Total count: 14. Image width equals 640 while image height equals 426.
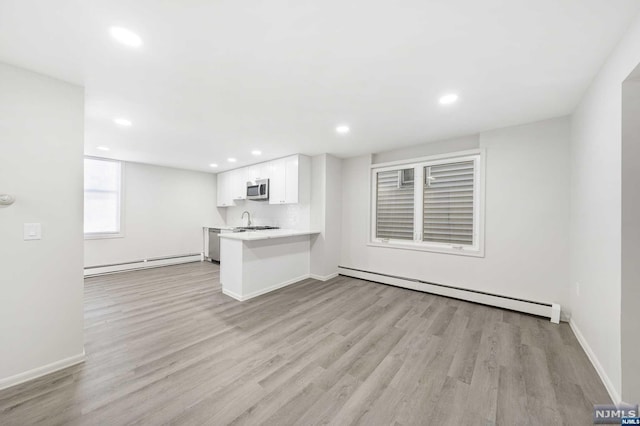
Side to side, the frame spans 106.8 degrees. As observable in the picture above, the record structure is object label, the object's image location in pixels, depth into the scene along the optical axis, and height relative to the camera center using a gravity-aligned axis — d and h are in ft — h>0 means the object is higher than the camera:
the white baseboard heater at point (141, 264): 15.72 -3.99
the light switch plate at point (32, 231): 6.02 -0.56
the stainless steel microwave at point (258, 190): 16.88 +1.61
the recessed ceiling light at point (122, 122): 9.60 +3.69
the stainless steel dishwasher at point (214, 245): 19.92 -2.86
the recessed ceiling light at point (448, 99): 7.55 +3.80
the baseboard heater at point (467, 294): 9.46 -3.79
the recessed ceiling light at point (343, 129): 10.46 +3.80
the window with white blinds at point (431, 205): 11.63 +0.51
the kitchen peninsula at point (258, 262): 11.68 -2.71
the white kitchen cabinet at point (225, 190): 20.70 +1.97
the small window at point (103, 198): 15.78 +0.85
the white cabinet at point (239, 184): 19.08 +2.31
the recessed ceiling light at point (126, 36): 4.89 +3.71
